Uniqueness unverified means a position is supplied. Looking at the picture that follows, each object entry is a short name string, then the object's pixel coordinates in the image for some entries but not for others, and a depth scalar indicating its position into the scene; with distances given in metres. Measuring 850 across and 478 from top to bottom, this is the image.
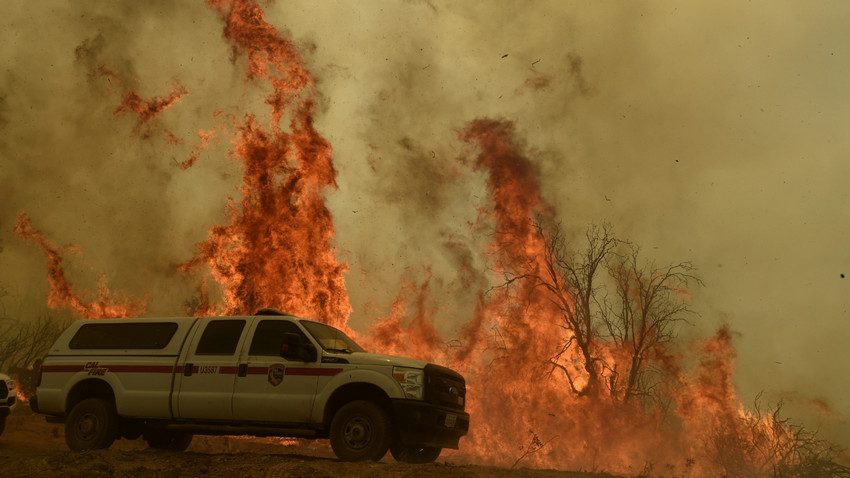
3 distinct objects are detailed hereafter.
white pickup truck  9.05
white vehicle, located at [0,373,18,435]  12.96
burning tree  22.25
